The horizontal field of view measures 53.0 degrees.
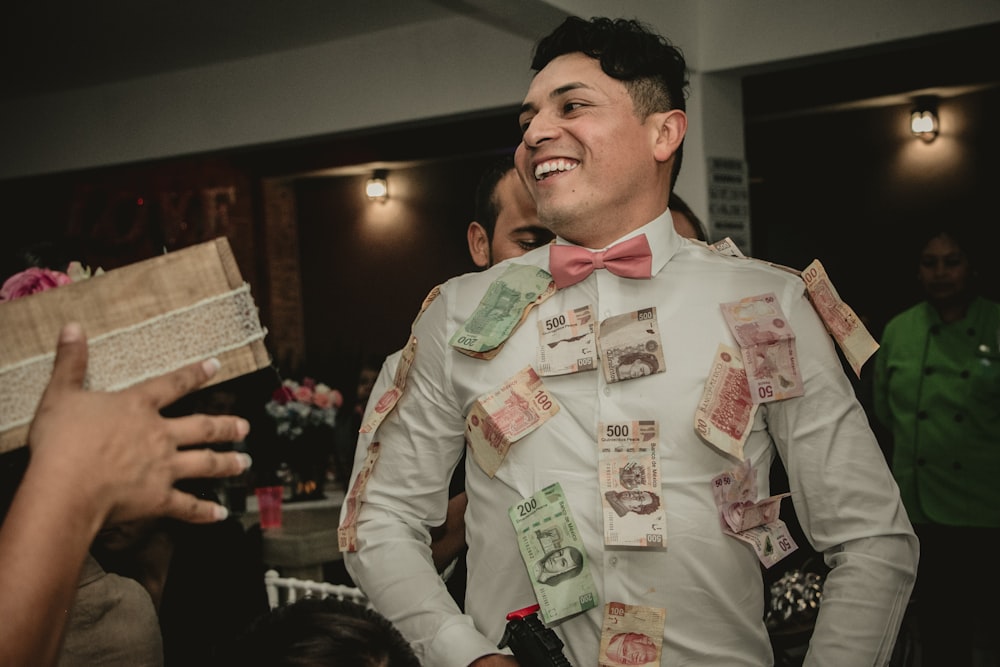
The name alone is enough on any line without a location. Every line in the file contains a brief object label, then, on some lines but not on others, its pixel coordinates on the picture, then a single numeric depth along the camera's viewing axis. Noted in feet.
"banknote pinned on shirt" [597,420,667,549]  4.61
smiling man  4.57
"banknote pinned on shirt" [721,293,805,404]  4.68
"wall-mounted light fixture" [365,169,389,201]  27.89
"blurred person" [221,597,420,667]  3.65
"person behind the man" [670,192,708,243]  7.94
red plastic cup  13.44
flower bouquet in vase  16.43
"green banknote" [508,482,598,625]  4.70
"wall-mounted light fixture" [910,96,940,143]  23.35
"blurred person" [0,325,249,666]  2.70
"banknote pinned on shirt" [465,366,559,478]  4.87
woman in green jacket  12.18
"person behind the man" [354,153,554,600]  6.41
